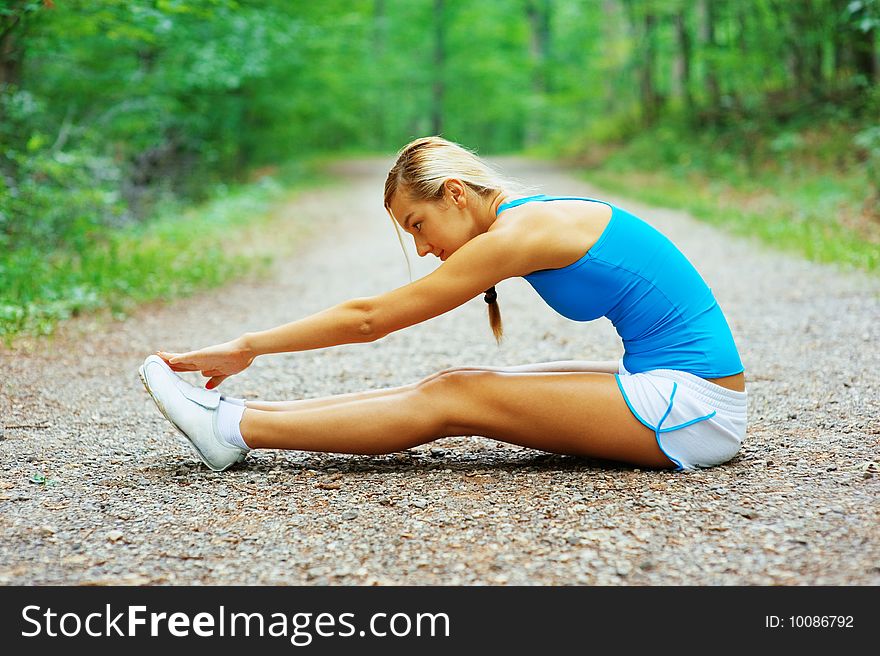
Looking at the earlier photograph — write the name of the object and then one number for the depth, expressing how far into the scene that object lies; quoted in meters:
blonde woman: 2.96
